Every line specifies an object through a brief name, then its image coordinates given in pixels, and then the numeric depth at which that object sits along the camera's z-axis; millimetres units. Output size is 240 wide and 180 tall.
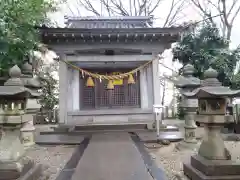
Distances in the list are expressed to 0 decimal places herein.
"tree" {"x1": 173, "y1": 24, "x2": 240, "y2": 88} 8491
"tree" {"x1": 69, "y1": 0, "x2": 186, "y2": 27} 15293
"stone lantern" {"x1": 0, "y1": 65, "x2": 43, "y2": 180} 2878
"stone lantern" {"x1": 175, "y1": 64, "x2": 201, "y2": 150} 5087
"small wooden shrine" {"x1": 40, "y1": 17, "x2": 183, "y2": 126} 7329
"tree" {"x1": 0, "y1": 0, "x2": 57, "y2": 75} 4671
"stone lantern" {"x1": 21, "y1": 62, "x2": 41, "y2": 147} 4645
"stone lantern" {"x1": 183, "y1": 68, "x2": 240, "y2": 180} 2751
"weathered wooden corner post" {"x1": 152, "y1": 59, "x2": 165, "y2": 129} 7471
